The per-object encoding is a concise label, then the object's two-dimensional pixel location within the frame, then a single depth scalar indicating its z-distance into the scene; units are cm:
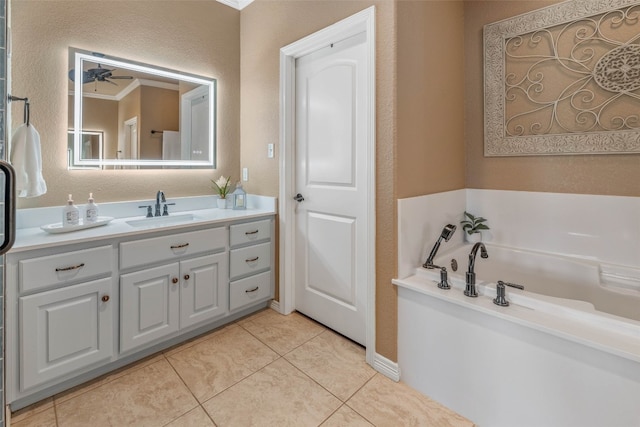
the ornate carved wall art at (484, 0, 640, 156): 178
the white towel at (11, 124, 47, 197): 165
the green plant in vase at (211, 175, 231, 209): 269
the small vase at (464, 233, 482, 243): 239
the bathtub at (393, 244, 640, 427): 114
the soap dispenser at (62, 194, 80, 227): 179
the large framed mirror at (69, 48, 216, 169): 208
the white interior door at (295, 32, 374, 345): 201
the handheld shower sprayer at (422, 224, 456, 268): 178
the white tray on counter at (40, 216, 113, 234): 168
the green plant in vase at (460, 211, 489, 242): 233
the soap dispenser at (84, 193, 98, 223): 192
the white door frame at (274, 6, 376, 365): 179
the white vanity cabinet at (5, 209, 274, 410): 148
